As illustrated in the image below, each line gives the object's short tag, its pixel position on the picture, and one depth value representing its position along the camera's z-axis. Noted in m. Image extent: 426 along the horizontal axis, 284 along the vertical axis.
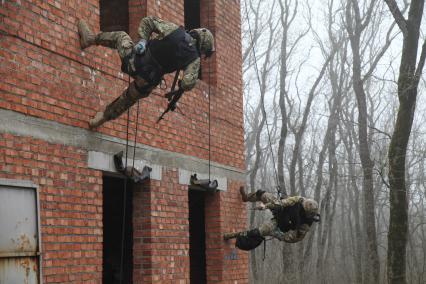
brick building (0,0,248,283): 6.25
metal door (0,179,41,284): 5.94
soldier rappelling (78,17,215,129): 6.44
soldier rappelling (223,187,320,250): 8.90
